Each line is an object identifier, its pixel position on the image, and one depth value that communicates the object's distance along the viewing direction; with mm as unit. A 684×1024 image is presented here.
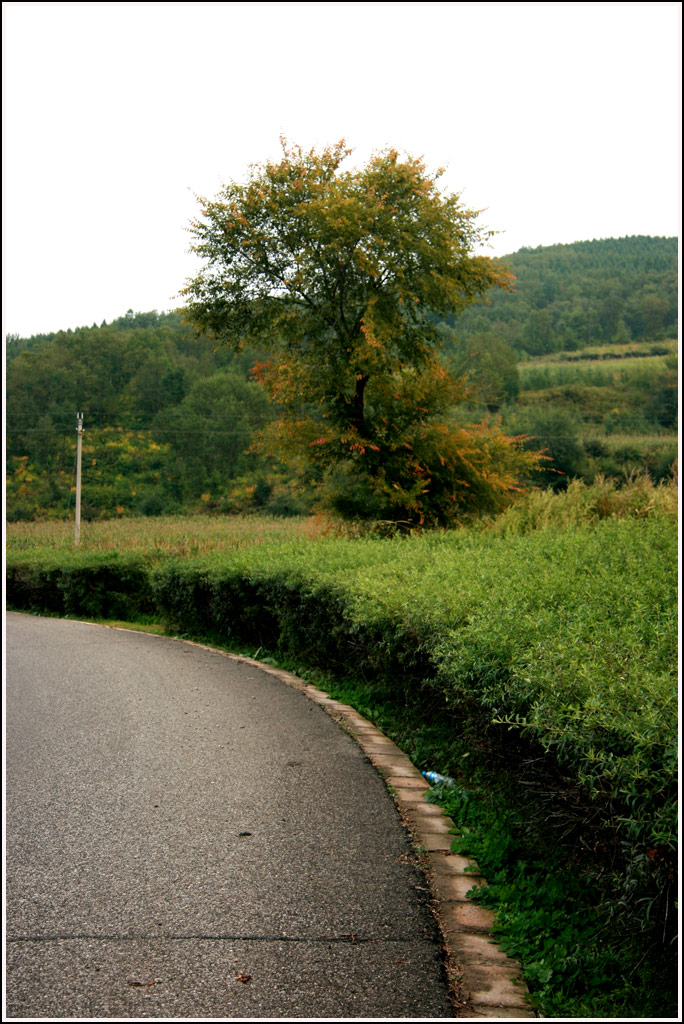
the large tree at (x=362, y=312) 18531
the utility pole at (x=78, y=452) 32578
